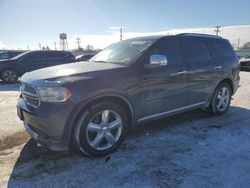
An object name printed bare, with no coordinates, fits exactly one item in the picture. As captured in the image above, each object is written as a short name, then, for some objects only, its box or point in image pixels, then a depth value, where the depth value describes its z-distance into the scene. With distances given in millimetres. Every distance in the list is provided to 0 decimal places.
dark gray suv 2465
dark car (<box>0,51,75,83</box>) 8736
